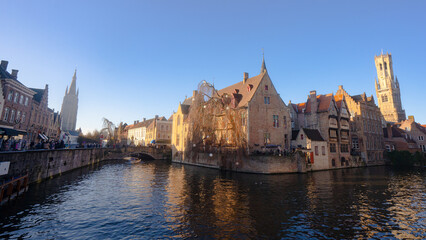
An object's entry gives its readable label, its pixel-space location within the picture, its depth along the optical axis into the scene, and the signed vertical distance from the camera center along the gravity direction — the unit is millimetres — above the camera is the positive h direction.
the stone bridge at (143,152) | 57719 -1057
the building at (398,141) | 54491 +2659
